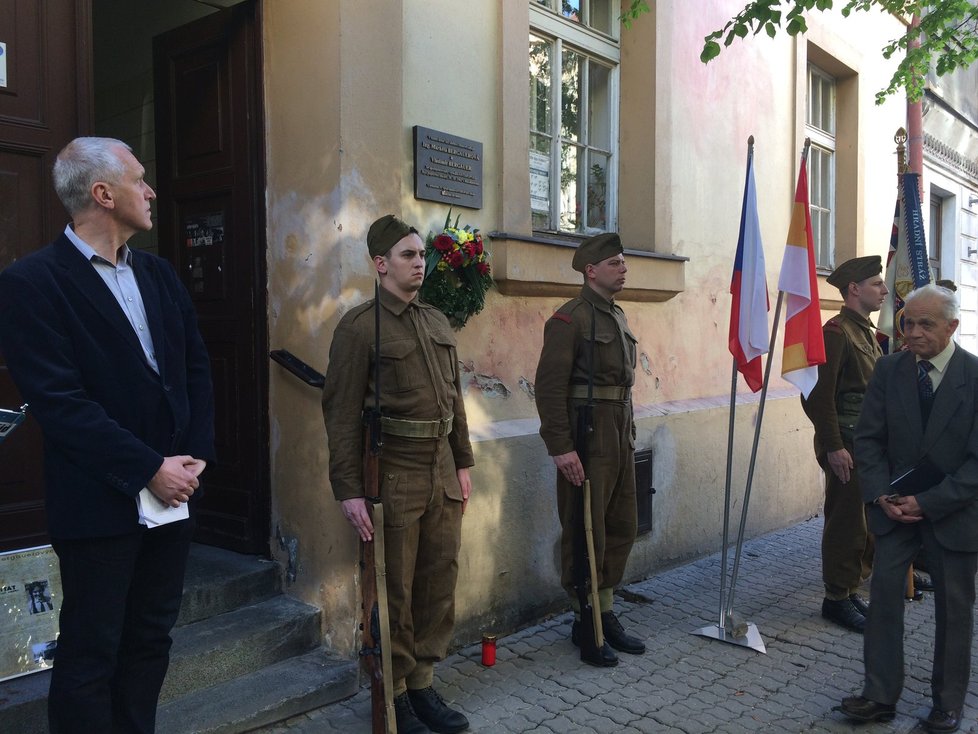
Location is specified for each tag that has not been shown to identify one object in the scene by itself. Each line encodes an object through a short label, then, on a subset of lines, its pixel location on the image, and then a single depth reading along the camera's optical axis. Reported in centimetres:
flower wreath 411
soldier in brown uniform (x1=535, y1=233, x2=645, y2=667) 415
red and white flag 446
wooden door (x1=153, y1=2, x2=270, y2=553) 410
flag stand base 443
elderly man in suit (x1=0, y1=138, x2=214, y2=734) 225
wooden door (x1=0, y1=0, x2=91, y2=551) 331
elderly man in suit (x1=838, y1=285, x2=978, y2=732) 347
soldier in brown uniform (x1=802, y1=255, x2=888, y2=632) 479
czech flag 449
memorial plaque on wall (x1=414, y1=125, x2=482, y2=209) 420
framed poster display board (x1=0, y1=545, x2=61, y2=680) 301
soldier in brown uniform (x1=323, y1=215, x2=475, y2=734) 324
